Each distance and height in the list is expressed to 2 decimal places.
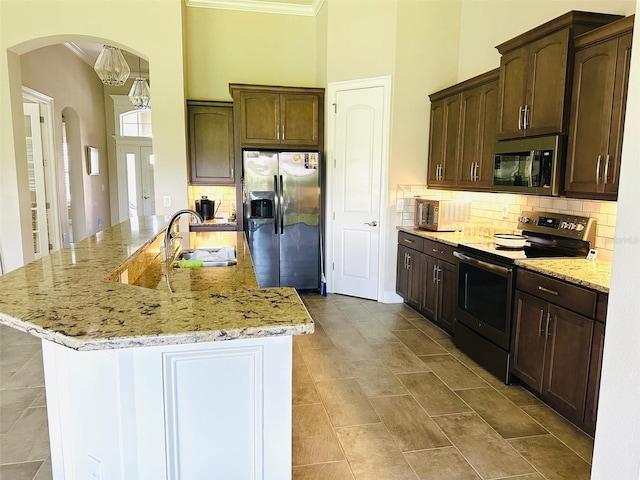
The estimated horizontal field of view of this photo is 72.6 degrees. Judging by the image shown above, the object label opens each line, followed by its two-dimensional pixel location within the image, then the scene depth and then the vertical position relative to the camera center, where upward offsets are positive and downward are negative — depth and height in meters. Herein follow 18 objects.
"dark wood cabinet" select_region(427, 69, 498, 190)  3.75 +0.51
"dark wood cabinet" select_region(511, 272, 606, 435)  2.30 -0.94
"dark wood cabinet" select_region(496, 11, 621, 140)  2.76 +0.79
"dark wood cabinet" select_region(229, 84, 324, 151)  5.13 +0.83
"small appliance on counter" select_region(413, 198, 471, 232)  4.32 -0.26
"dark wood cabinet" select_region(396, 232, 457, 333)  3.85 -0.89
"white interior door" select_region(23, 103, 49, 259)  5.98 +0.05
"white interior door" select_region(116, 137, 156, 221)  8.75 +0.15
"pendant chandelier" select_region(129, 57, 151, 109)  5.76 +1.17
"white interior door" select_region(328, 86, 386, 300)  4.90 -0.06
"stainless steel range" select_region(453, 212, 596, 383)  2.99 -0.64
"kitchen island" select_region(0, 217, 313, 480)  1.15 -0.56
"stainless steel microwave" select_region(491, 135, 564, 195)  2.90 +0.17
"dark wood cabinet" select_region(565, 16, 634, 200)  2.45 +0.47
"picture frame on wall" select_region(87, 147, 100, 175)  7.46 +0.38
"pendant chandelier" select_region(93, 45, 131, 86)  4.79 +1.29
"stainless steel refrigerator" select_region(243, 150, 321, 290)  5.09 -0.34
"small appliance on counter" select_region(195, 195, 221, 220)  5.34 -0.29
